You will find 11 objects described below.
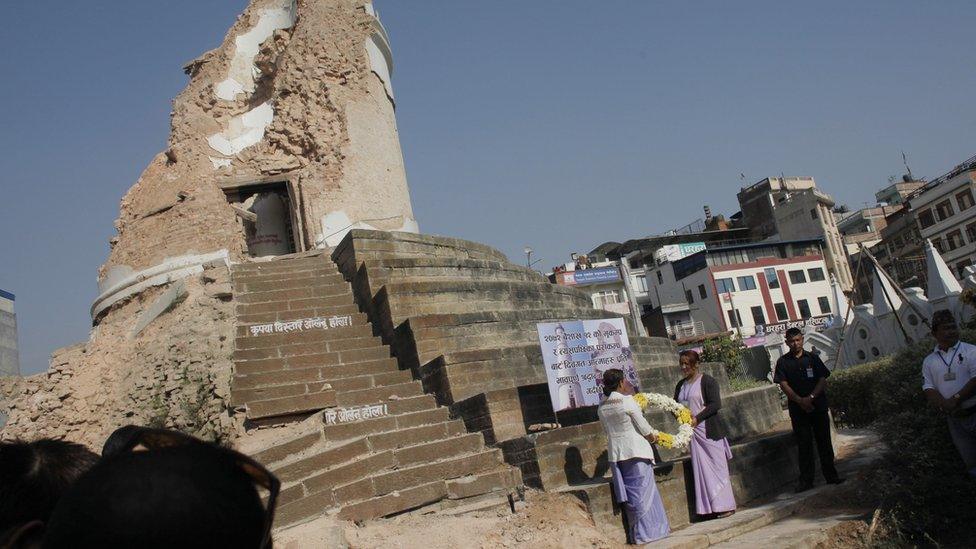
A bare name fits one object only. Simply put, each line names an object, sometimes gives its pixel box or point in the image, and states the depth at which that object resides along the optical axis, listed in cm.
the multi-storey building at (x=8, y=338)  2381
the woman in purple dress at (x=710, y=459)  698
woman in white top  645
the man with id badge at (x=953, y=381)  598
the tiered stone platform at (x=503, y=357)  738
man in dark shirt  754
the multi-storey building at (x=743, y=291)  4931
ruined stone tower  1603
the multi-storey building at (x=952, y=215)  4534
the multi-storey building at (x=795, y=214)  5512
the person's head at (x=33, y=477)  142
